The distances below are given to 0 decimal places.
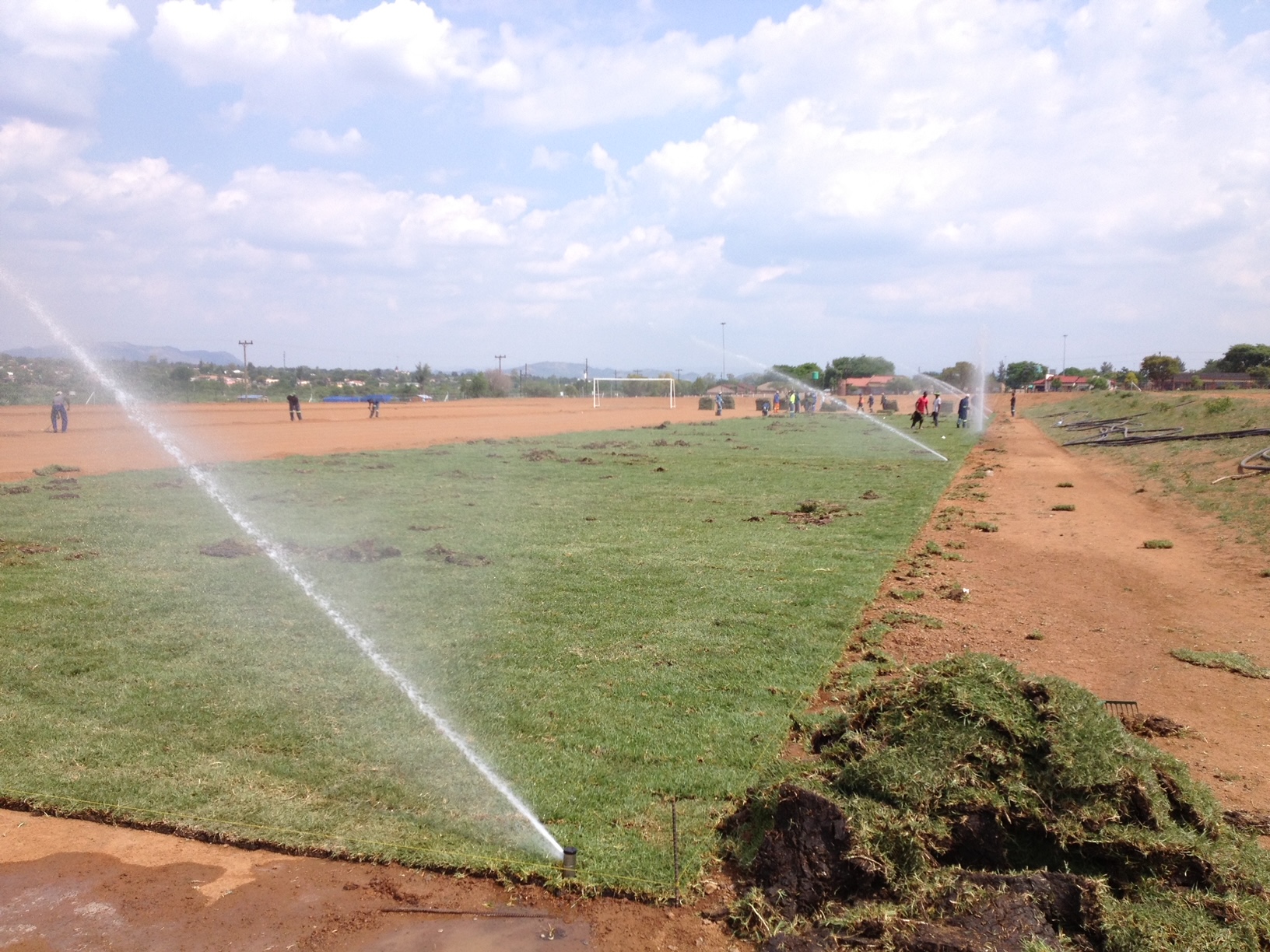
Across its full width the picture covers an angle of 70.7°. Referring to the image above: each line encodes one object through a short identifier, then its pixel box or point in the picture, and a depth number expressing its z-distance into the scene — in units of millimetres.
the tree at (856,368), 125688
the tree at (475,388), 111688
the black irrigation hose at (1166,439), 24766
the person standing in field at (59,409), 38531
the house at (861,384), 109000
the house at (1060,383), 120562
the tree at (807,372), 118062
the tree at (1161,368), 105562
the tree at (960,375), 100638
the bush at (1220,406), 34656
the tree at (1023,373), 146888
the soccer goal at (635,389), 120875
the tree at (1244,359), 105625
